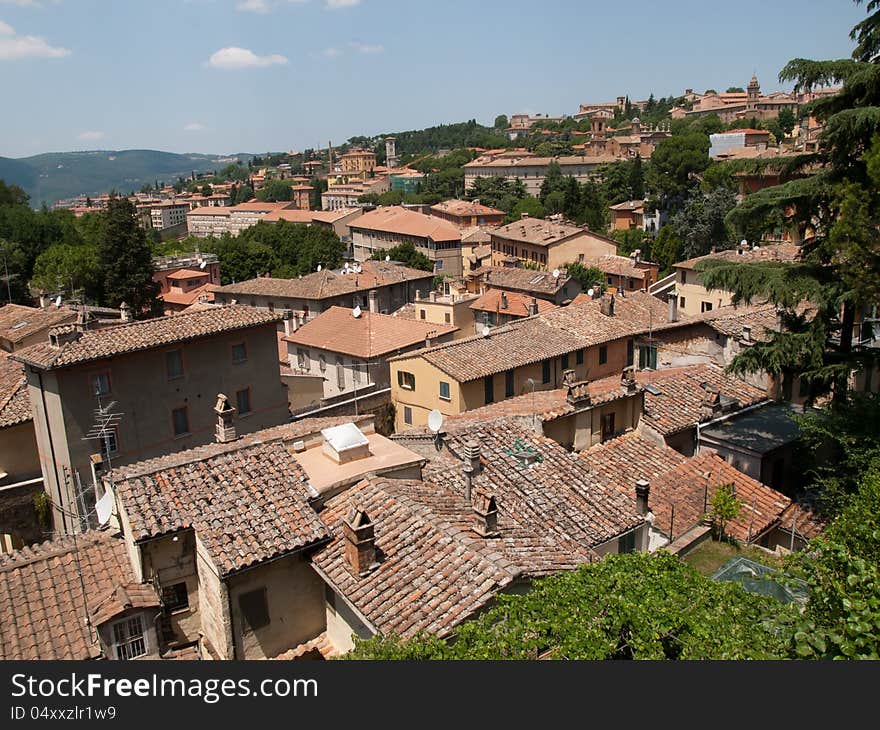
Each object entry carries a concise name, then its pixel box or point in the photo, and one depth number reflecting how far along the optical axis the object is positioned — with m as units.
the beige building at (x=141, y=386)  21.39
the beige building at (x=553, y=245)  66.44
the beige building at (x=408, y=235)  81.56
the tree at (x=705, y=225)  60.97
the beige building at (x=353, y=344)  34.81
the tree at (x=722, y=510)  14.67
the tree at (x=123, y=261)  49.56
